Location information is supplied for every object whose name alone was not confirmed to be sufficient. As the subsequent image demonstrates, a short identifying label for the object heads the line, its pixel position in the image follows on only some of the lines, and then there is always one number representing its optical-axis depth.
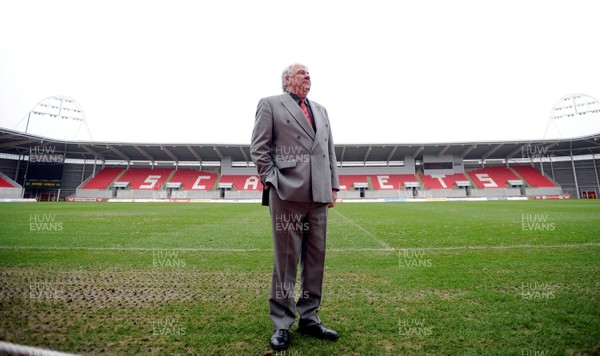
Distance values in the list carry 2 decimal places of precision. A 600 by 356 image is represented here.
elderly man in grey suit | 2.20
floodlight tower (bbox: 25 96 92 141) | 37.41
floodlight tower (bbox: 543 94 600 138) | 38.39
